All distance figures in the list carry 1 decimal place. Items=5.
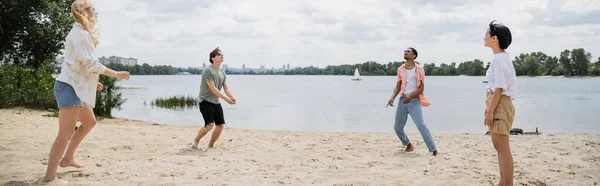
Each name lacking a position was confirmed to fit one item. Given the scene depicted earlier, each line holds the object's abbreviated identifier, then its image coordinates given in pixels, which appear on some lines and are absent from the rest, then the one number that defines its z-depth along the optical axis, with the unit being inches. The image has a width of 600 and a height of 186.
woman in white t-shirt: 181.0
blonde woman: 185.6
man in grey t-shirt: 300.0
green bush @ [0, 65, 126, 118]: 625.1
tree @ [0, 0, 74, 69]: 986.1
